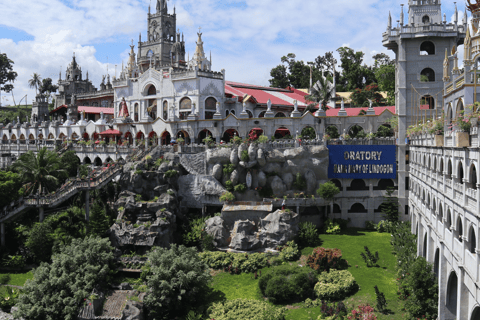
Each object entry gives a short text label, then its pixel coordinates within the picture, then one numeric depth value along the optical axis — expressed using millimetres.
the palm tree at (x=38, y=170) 43750
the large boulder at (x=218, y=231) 41281
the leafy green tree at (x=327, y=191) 44375
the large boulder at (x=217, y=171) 45750
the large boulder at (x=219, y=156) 46250
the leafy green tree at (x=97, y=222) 39875
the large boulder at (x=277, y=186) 44938
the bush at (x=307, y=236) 41188
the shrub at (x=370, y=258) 35750
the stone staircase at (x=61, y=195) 40875
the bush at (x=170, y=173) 45000
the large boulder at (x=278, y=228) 40375
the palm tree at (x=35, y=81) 111250
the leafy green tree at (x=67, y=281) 30500
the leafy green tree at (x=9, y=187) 40500
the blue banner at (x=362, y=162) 46875
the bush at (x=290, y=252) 38312
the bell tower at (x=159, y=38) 110438
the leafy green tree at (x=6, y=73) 100888
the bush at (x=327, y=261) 35312
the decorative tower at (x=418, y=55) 47312
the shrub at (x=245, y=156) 44844
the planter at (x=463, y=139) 20672
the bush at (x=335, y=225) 44531
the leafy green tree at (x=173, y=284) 31578
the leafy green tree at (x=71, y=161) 54125
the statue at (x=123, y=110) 65819
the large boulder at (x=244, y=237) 40531
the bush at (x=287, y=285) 32000
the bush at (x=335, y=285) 31484
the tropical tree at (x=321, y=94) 61034
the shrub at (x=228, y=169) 45625
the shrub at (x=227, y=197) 44188
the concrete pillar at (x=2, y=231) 40656
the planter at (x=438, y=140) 27050
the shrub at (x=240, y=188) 44750
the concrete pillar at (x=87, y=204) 43875
